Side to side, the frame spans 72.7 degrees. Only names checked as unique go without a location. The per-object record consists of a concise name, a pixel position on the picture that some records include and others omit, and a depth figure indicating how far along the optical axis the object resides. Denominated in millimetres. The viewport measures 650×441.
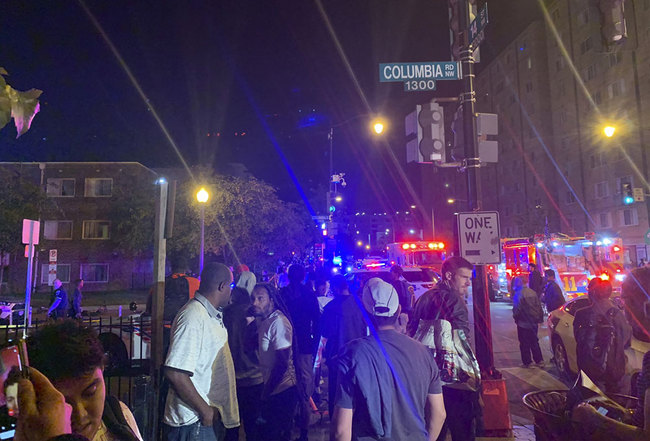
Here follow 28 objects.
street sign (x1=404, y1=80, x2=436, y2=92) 6723
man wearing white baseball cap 2582
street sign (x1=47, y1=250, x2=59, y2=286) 16906
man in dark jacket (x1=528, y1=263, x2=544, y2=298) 15359
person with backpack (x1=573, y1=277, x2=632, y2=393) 5535
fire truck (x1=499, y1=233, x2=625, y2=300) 17750
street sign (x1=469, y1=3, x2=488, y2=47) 5836
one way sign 5938
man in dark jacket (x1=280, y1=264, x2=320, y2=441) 5993
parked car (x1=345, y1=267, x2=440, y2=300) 17844
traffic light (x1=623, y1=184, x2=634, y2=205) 24188
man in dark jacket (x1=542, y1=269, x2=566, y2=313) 10555
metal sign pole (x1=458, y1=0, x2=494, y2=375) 5922
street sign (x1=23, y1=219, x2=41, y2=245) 9758
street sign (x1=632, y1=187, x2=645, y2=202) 25614
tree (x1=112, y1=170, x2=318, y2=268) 31094
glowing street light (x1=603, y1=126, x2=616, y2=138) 20886
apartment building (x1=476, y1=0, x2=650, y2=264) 40250
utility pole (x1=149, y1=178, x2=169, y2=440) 4883
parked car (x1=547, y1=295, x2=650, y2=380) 8055
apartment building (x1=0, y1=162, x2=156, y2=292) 38594
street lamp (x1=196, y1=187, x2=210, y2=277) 14064
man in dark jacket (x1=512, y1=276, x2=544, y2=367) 9117
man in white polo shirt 3131
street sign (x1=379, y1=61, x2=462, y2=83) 6601
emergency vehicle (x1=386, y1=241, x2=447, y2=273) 25000
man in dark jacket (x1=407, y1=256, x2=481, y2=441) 4258
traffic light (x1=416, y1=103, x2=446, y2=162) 6508
